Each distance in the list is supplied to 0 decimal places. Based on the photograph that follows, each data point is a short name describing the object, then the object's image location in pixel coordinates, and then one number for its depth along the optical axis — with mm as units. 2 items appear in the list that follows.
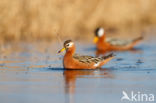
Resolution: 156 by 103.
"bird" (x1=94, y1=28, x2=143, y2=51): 22281
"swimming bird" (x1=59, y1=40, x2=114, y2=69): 14758
